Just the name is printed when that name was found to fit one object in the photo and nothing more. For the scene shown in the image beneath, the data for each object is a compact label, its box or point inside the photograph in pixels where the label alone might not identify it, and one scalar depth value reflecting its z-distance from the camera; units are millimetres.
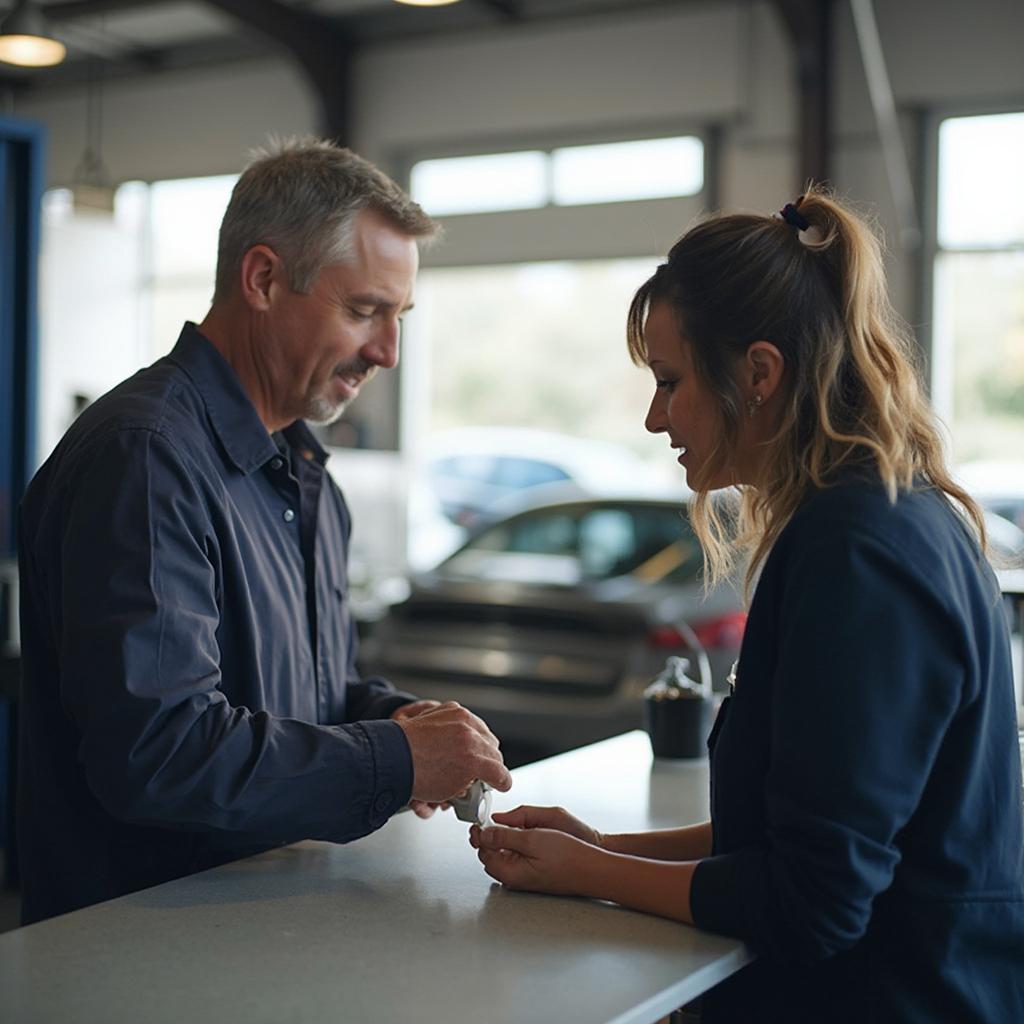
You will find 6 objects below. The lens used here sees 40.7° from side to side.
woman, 1225
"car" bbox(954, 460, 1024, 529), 7551
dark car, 4277
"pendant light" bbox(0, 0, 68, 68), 5301
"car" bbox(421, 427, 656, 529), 9680
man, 1428
